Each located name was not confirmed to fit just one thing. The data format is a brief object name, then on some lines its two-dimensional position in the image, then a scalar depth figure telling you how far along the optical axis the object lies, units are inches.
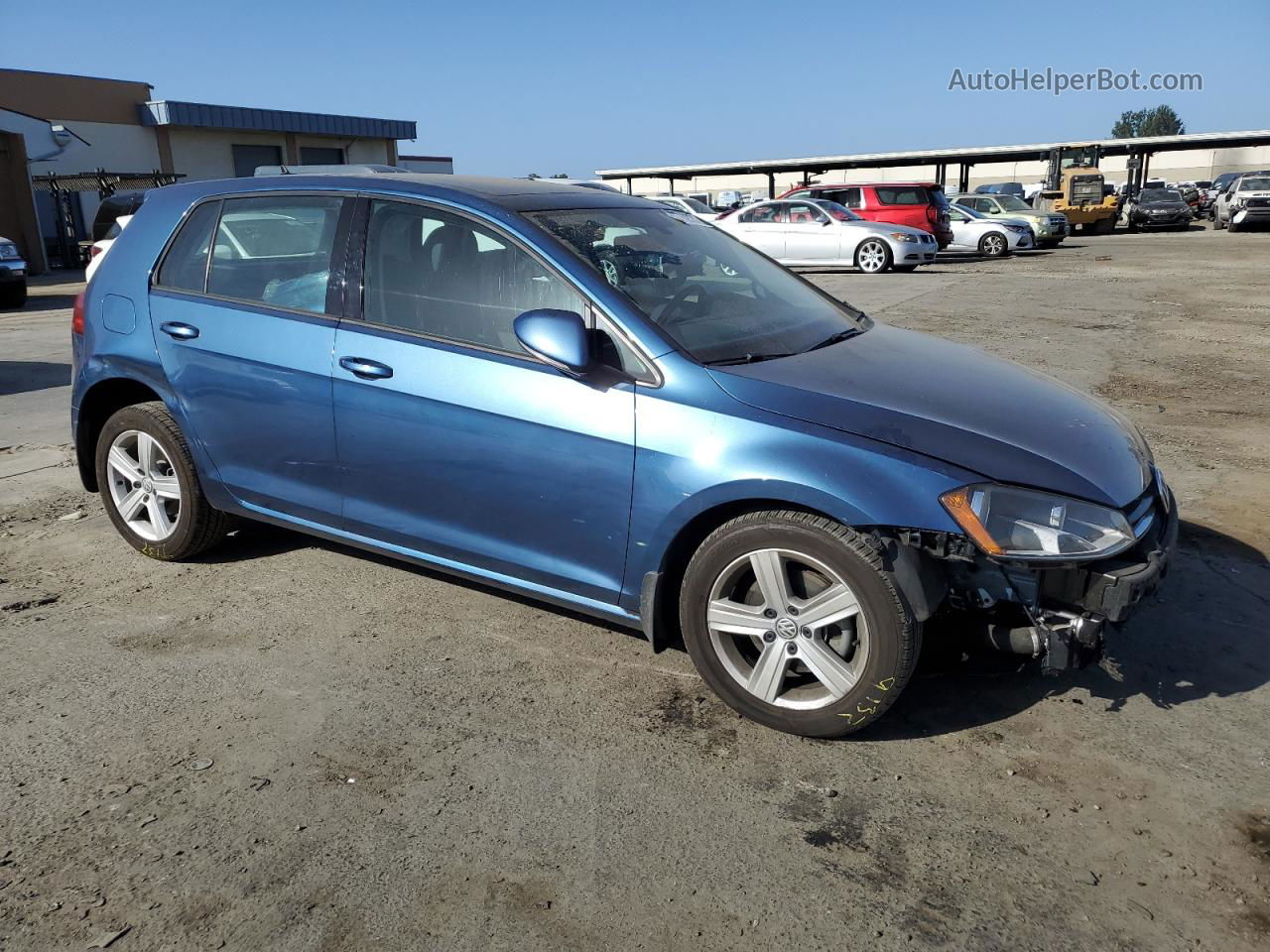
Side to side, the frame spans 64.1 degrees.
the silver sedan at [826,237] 841.5
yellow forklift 1397.6
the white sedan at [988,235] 1015.0
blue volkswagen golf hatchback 117.4
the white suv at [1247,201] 1278.3
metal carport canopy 1761.8
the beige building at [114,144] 1035.3
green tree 5787.4
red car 976.9
